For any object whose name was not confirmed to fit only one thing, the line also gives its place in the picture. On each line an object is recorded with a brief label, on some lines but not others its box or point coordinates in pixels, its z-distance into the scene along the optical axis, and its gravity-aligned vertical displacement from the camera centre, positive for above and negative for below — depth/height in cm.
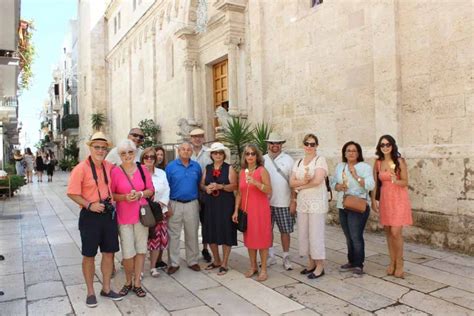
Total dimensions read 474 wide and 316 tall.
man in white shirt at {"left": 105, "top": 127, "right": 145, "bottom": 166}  454 +14
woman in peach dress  420 -52
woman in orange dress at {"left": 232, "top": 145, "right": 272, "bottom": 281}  428 -56
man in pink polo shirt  350 -44
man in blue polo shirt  458 -51
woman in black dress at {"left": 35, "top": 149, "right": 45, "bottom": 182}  2072 -31
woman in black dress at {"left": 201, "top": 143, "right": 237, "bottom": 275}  449 -54
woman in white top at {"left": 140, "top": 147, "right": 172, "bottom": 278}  431 -49
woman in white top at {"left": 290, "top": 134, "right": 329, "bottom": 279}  429 -55
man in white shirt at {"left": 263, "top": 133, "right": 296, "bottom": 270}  461 -51
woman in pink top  378 -49
